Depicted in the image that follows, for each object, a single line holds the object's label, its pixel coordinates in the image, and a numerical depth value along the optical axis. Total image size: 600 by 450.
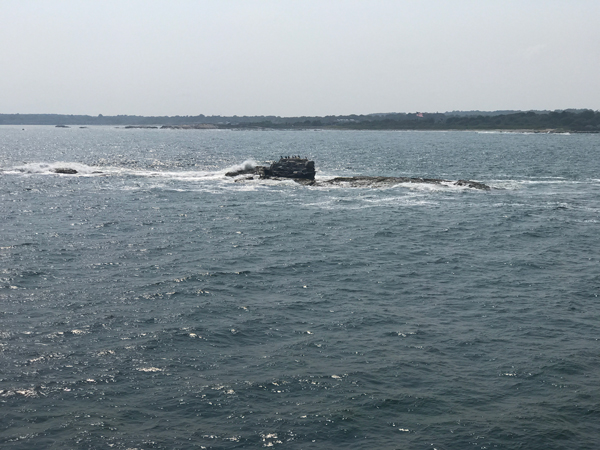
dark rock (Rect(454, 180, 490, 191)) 90.44
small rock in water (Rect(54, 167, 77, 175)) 113.56
